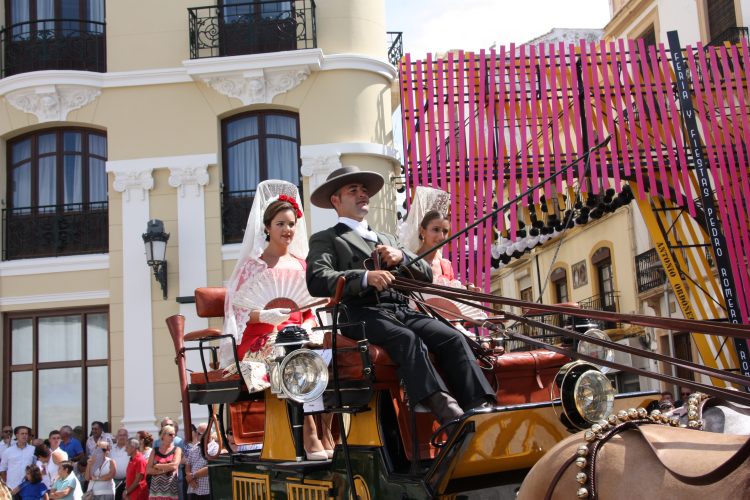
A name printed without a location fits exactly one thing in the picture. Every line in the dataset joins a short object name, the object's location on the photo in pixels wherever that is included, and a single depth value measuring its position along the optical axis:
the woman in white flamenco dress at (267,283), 6.40
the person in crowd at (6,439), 13.06
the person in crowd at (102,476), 11.25
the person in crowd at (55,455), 11.18
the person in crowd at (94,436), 13.02
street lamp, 13.81
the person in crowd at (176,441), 10.63
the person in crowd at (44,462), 11.52
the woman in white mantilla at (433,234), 6.24
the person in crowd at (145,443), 10.88
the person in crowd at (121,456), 11.88
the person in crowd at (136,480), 10.56
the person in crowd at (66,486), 10.60
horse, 2.74
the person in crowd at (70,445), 12.96
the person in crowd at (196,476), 10.14
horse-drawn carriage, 4.33
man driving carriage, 4.63
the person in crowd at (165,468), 10.11
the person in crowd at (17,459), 12.06
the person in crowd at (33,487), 10.83
